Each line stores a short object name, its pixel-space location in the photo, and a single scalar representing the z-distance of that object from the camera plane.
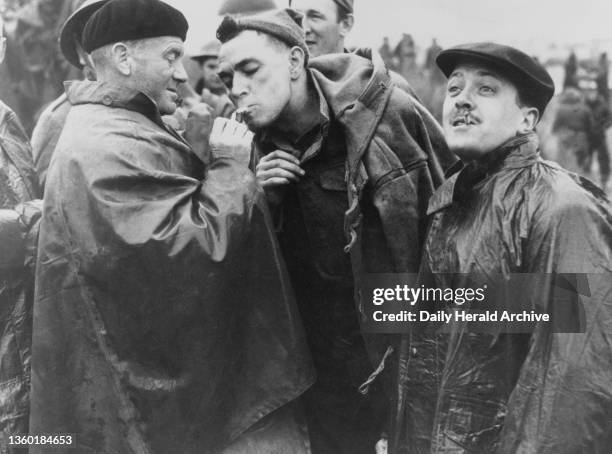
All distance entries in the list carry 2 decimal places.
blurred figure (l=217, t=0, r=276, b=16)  3.88
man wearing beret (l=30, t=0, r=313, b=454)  2.41
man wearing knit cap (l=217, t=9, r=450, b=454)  2.90
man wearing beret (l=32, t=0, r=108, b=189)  3.23
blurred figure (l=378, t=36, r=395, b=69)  4.15
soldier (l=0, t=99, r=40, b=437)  2.80
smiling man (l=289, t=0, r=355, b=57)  4.57
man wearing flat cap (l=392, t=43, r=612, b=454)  2.08
